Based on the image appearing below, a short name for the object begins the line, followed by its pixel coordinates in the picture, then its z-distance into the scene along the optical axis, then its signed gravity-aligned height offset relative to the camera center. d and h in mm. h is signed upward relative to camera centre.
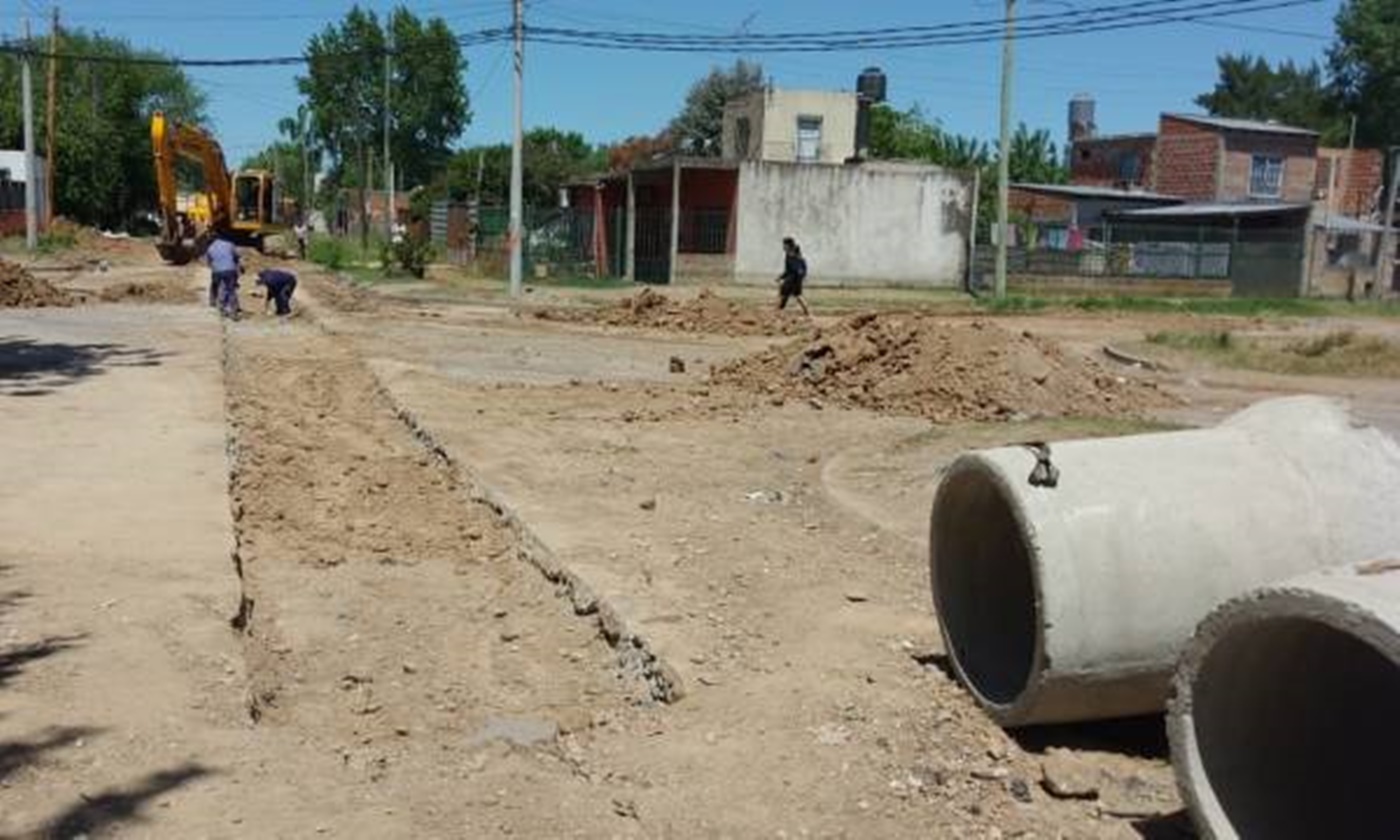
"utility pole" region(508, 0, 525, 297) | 33344 +21
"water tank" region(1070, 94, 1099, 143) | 76625 +6530
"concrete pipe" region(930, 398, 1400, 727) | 4926 -964
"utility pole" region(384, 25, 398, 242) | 64625 +1032
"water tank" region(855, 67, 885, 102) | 54438 +5586
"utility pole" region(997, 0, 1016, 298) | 35844 +2314
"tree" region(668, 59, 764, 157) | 76188 +6213
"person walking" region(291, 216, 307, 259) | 55469 -1210
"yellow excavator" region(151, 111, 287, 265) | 36625 -52
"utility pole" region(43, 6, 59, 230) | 50947 +1959
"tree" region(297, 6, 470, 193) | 86938 +7013
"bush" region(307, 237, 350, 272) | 47603 -1688
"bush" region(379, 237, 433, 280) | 41969 -1351
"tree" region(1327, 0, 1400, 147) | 88062 +11759
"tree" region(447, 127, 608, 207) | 74250 +2488
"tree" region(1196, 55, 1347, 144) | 110688 +12618
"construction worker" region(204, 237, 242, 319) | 24438 -1234
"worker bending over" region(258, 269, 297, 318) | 25873 -1462
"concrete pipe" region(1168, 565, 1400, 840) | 4078 -1402
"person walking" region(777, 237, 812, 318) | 28641 -929
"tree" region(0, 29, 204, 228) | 68125 +2650
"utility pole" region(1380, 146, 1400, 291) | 47312 +925
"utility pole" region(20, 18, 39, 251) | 44844 +494
